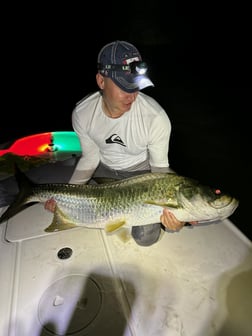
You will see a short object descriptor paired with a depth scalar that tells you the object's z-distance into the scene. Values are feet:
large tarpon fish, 5.94
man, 6.23
